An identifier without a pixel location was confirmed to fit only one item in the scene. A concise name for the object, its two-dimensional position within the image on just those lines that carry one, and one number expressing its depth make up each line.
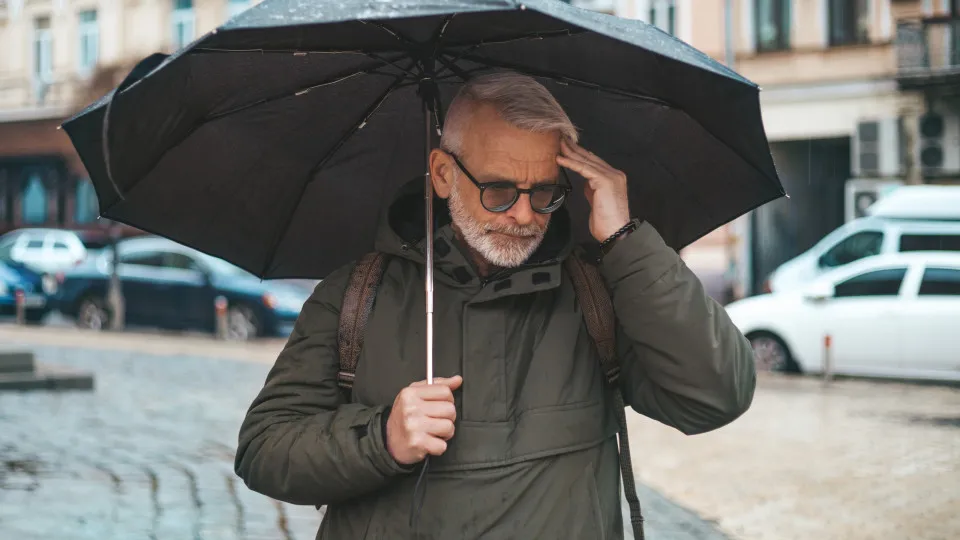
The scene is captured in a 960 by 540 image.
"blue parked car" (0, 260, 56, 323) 24.78
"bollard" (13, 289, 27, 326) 24.16
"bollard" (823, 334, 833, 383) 15.41
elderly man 2.58
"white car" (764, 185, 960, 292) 19.53
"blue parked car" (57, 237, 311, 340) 20.41
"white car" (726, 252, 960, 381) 15.20
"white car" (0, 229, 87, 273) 28.83
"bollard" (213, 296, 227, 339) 20.56
